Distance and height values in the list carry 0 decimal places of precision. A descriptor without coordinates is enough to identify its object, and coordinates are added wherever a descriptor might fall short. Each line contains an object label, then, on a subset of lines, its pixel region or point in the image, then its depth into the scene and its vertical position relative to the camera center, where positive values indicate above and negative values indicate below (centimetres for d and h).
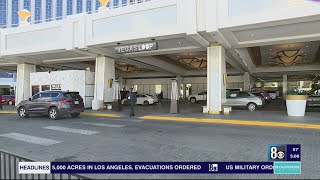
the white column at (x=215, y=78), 1616 +95
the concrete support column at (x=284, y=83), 4247 +164
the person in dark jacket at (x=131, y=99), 1571 -43
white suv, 3153 -60
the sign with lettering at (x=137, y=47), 1578 +298
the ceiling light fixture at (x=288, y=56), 2427 +386
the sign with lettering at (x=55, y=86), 2089 +49
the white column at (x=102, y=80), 2017 +101
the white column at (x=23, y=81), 2562 +117
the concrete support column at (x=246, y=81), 3800 +177
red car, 3278 -92
